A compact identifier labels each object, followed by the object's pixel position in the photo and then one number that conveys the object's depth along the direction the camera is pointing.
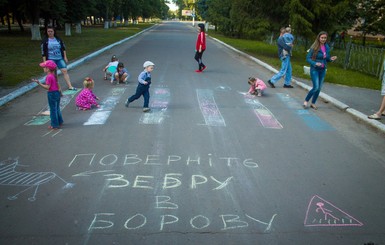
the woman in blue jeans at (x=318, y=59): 7.93
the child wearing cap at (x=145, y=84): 7.32
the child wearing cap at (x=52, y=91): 6.15
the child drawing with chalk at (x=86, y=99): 7.53
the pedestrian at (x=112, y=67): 10.50
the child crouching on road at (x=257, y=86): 9.27
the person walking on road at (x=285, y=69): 10.70
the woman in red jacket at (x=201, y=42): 12.68
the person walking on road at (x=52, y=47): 8.98
